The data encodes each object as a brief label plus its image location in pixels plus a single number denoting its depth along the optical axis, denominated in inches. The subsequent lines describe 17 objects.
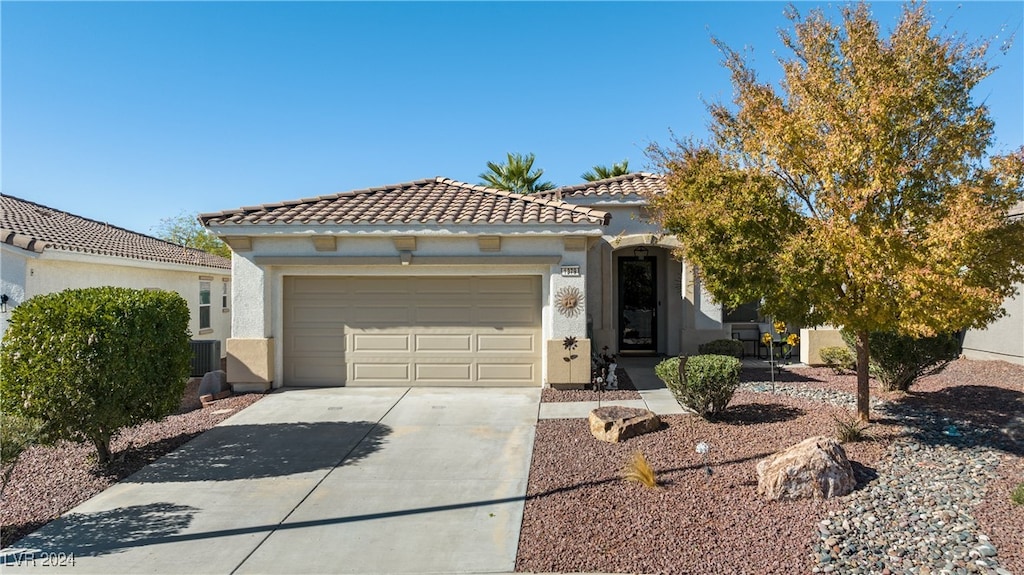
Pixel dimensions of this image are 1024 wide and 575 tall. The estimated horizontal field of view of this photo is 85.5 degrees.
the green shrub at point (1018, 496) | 193.3
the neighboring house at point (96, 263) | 416.2
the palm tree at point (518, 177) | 892.0
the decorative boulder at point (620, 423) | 286.7
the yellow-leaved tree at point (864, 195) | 219.1
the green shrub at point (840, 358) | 444.0
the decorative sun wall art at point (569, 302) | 407.8
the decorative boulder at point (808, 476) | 207.6
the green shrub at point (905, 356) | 333.1
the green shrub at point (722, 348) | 509.0
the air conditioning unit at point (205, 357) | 509.0
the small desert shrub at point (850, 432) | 260.2
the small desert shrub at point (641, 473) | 225.7
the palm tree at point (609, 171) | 858.3
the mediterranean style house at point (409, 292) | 409.1
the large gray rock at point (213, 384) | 412.5
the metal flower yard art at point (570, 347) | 402.9
